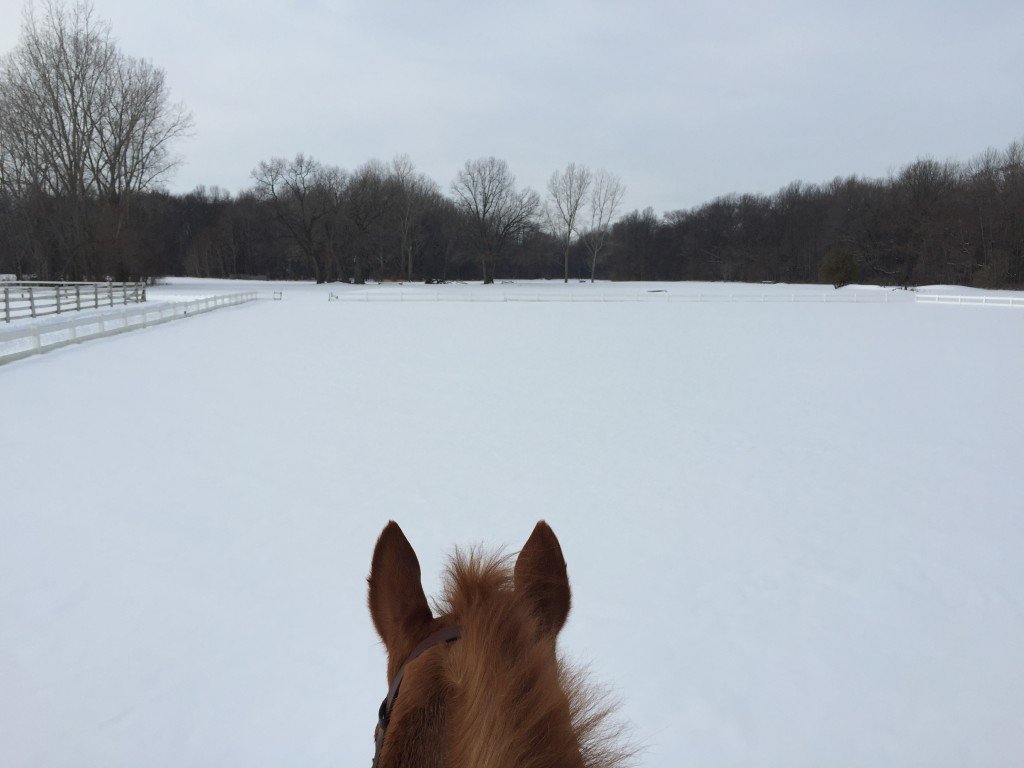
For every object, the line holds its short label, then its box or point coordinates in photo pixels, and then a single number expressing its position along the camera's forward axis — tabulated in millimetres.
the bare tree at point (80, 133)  30188
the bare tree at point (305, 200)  56438
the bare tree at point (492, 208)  61312
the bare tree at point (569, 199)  64812
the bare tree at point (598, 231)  66625
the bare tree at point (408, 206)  60781
